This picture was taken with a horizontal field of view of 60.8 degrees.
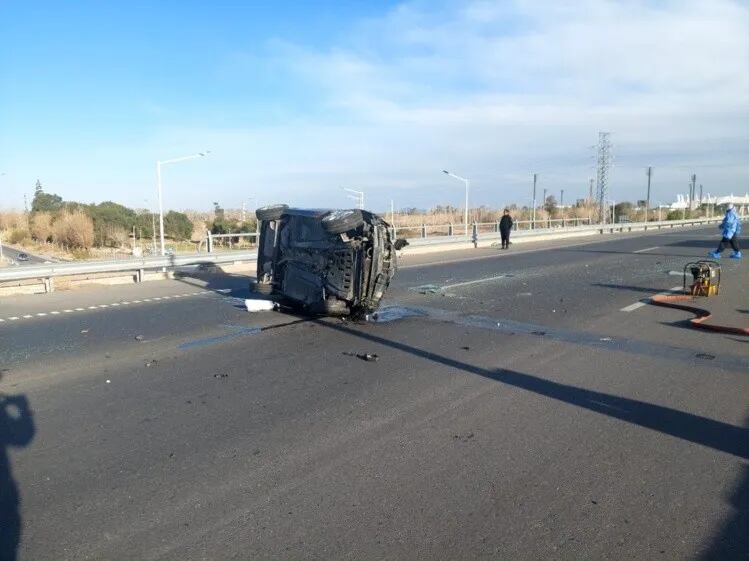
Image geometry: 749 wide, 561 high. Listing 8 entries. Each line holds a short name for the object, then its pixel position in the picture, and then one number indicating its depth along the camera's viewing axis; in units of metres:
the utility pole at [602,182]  70.47
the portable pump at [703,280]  13.52
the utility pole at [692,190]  114.06
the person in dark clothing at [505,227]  32.56
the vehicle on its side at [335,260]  10.66
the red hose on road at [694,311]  9.80
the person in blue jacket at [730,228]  21.73
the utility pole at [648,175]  90.24
